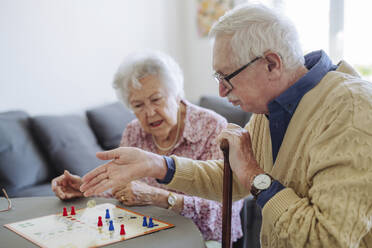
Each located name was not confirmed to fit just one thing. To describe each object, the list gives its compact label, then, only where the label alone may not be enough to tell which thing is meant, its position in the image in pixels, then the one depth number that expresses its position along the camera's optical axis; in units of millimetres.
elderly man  963
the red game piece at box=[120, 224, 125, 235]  1165
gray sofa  2430
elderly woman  1877
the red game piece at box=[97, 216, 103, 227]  1234
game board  1123
